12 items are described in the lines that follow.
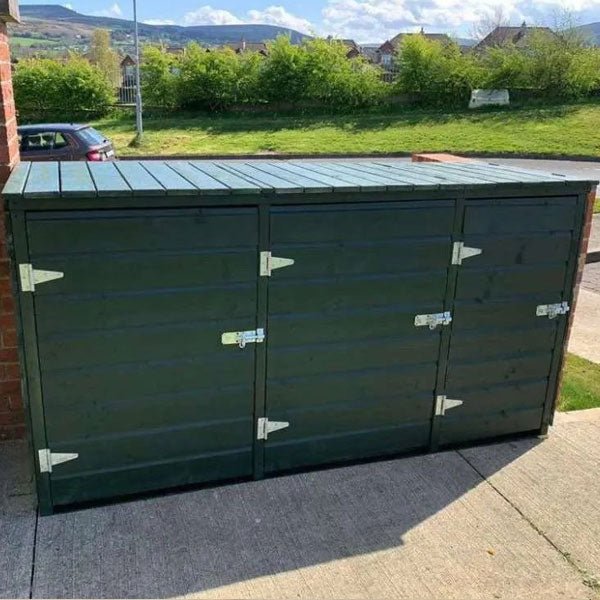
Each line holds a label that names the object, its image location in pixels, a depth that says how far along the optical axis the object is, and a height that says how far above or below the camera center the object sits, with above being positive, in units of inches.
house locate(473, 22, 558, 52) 1250.0 +131.1
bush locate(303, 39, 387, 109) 1193.4 +24.2
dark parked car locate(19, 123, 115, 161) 469.7 -42.0
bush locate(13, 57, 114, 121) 1139.3 -8.3
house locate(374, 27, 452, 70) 1300.4 +124.8
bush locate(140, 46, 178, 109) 1199.6 +16.5
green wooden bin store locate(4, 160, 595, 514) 117.5 -43.7
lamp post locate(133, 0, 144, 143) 903.0 +15.7
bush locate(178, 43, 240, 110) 1190.3 +16.4
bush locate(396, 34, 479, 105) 1200.2 +43.8
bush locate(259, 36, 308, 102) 1188.5 +29.9
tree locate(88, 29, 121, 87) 2130.9 +129.2
